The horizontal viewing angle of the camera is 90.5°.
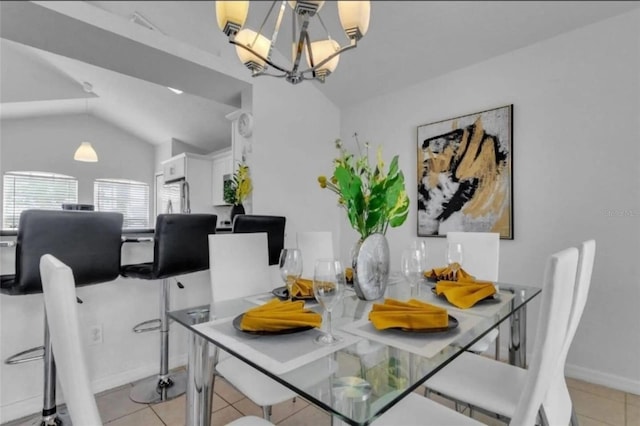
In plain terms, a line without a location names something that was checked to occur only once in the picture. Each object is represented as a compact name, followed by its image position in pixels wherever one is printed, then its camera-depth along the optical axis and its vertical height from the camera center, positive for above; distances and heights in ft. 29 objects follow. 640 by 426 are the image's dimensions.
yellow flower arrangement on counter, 8.12 +0.77
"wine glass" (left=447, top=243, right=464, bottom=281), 5.06 -0.61
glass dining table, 2.04 -1.10
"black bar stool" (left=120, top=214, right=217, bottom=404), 5.55 -0.88
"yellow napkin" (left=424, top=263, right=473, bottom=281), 4.72 -0.89
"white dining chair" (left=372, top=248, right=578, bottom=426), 2.22 -0.83
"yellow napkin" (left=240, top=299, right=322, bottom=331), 2.76 -0.92
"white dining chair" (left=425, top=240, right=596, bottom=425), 3.20 -1.94
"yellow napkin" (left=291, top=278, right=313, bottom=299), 3.98 -0.94
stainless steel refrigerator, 10.64 +1.13
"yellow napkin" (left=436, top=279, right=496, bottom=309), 3.75 -0.95
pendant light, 12.66 +2.50
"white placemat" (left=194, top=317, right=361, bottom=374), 2.36 -1.08
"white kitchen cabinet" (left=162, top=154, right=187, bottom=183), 10.99 +1.78
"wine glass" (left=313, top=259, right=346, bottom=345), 2.65 -0.59
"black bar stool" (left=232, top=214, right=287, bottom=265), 6.38 -0.25
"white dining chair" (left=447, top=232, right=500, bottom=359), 5.98 -0.74
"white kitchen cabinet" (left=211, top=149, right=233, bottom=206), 9.73 +1.34
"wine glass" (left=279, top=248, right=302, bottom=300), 3.70 -0.59
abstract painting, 7.19 +1.02
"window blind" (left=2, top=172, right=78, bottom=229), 12.33 +0.97
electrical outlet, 6.01 -2.27
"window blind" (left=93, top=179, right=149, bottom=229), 14.74 +0.81
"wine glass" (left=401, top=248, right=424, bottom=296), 4.30 -0.67
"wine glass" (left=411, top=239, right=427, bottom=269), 4.57 -0.45
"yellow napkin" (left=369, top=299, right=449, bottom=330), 2.82 -0.93
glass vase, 3.91 -0.61
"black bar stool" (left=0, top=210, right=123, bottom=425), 4.21 -0.52
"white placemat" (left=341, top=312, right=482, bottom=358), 2.58 -1.07
